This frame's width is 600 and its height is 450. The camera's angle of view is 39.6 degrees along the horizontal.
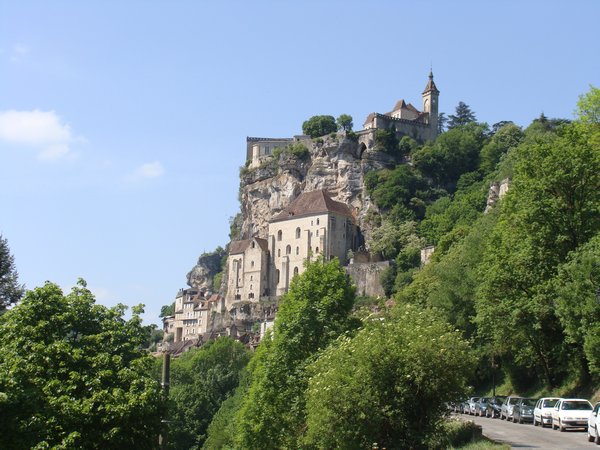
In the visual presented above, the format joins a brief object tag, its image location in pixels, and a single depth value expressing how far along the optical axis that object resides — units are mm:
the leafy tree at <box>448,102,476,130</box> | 163500
